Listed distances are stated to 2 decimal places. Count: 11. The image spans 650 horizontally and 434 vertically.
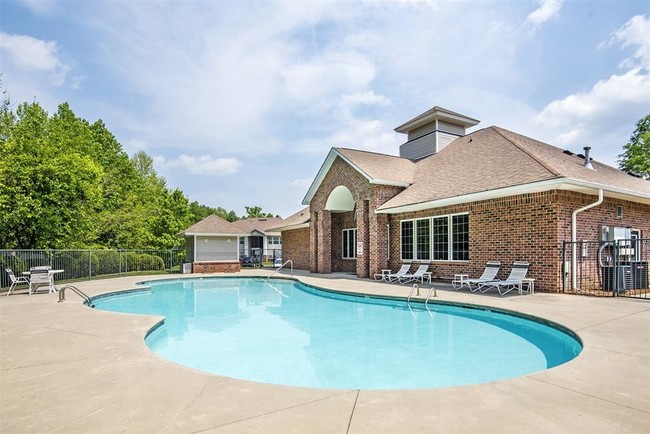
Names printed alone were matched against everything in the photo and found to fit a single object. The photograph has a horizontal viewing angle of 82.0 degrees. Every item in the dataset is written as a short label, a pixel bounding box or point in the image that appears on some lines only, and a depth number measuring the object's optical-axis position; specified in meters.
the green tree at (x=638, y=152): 28.09
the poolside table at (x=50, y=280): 12.42
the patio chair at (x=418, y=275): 14.09
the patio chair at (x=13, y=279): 12.14
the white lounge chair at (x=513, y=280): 10.67
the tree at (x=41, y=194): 16.00
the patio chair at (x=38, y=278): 12.13
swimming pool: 5.36
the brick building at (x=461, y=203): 10.75
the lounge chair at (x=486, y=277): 11.40
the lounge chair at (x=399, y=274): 14.76
